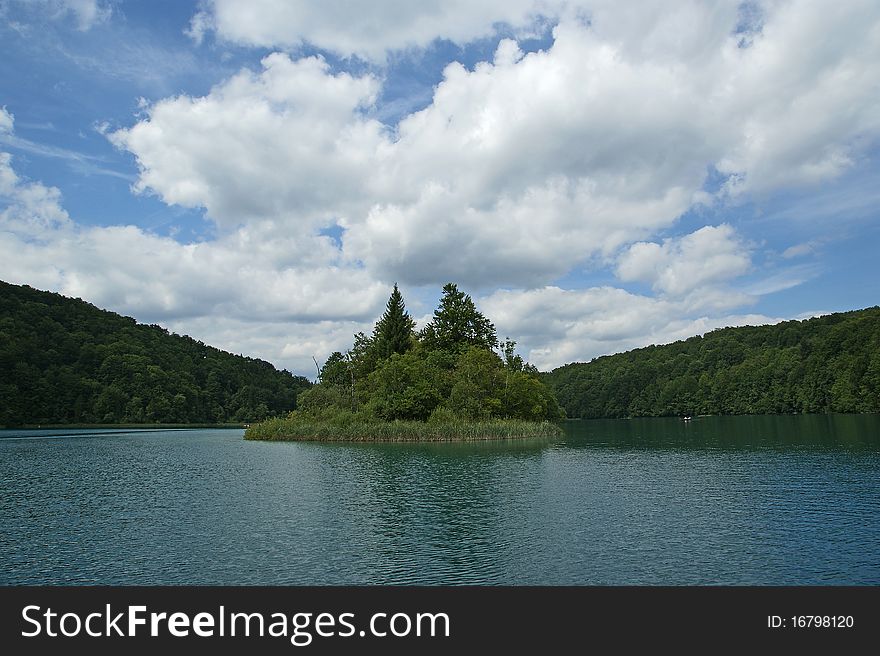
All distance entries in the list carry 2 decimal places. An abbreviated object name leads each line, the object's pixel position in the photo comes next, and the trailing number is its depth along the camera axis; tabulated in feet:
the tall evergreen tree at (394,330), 296.92
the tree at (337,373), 311.68
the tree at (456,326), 309.01
